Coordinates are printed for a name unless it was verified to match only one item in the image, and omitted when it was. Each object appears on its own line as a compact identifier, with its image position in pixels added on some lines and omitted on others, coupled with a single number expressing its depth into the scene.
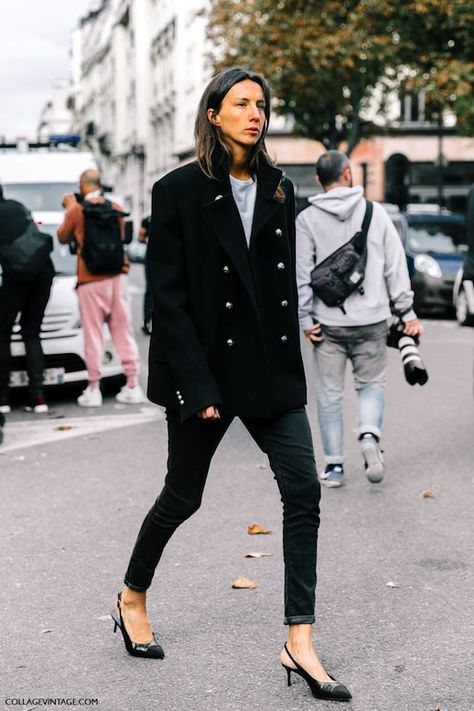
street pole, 48.84
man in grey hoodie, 9.44
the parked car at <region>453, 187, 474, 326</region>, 10.94
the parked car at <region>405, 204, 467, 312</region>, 26.99
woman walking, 5.34
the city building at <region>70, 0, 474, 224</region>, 64.51
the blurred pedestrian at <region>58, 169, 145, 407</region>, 13.90
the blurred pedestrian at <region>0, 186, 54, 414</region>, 13.01
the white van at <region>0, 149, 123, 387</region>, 14.62
